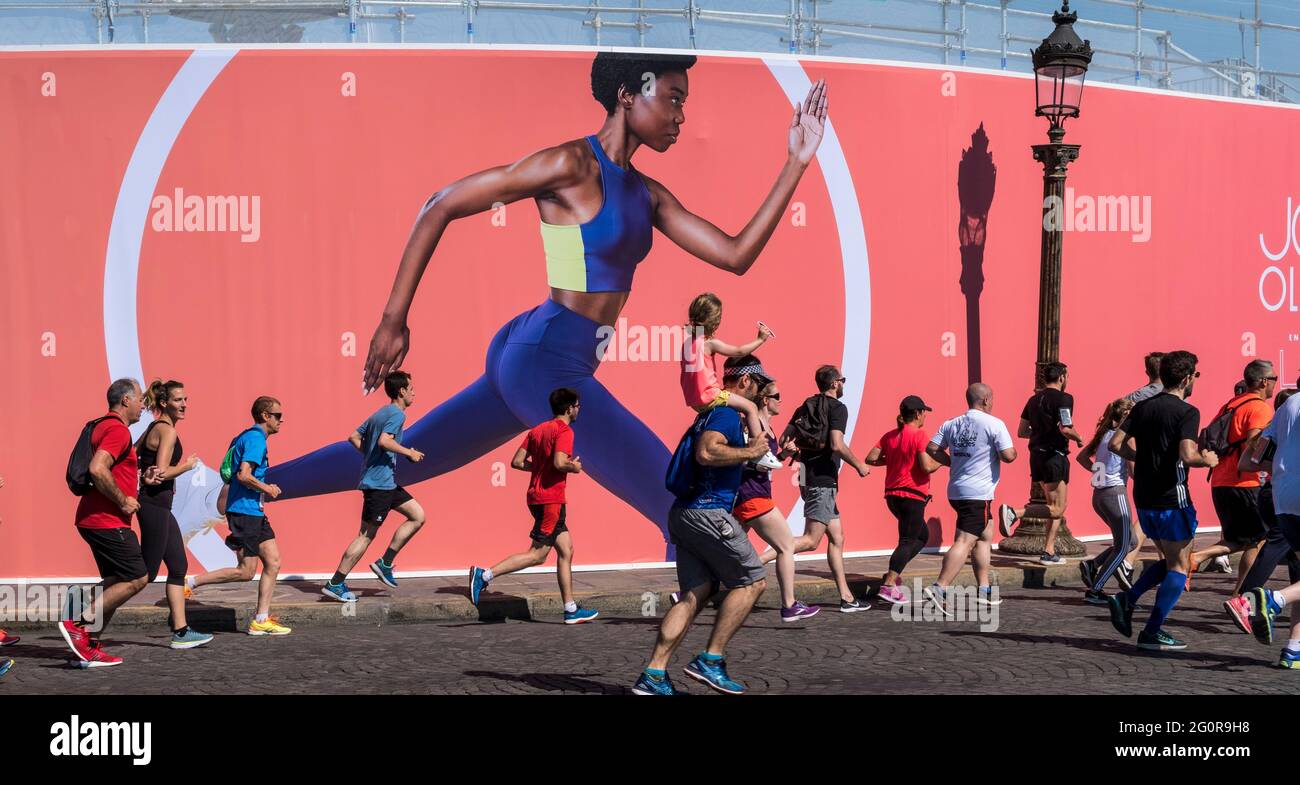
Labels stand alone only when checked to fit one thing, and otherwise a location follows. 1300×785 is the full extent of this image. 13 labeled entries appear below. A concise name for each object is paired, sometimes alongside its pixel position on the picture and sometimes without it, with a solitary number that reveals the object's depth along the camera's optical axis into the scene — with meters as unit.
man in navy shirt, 7.62
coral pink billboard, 12.99
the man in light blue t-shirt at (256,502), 10.29
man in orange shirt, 10.51
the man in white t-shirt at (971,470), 10.80
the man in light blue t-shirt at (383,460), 11.68
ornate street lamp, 13.51
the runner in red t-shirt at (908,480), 11.11
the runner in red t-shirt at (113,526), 9.01
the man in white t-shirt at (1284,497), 8.38
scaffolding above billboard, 13.15
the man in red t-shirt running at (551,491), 10.82
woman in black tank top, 9.73
